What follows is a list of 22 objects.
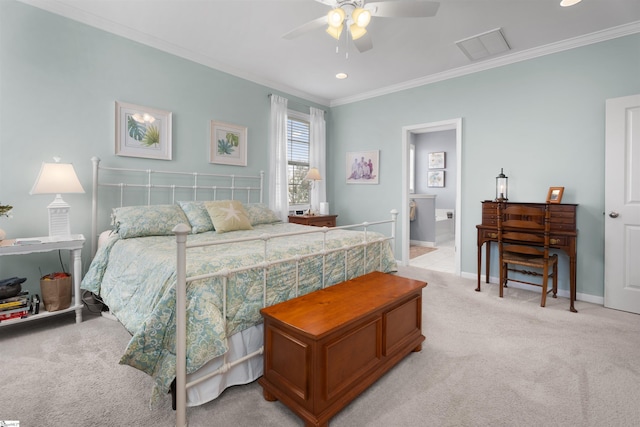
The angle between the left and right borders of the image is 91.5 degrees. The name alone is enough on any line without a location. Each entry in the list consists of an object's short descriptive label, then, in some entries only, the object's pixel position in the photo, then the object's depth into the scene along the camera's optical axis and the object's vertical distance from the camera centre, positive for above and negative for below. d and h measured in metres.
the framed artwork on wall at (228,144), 3.95 +0.84
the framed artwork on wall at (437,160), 7.73 +1.25
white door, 2.94 +0.06
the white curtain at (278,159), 4.58 +0.74
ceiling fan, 2.02 +1.34
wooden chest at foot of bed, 1.49 -0.73
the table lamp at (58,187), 2.51 +0.16
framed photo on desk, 3.32 +0.18
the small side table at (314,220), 4.55 -0.17
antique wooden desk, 3.05 -0.21
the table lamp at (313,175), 4.74 +0.51
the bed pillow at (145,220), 2.73 -0.12
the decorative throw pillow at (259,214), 3.65 -0.07
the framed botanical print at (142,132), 3.20 +0.81
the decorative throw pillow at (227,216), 3.08 -0.08
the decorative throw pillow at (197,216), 3.07 -0.08
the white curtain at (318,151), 5.21 +0.97
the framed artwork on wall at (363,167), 5.04 +0.70
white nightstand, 2.33 -0.33
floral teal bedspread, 1.53 -0.48
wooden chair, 3.11 -0.31
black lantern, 3.70 +0.29
